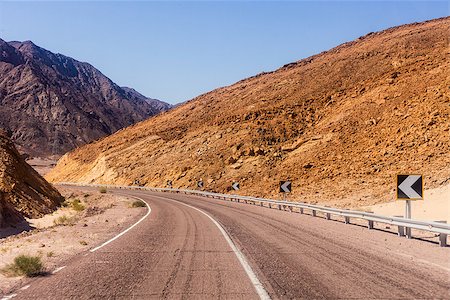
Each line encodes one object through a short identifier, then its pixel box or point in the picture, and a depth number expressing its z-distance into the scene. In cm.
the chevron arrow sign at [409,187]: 1489
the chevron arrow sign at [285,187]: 3109
